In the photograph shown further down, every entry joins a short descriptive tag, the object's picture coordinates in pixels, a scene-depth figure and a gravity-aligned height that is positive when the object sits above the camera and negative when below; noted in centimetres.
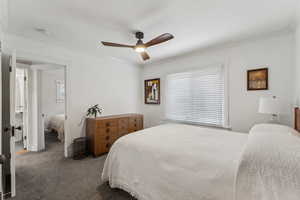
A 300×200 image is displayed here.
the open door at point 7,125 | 180 -37
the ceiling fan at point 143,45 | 189 +87
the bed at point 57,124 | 405 -79
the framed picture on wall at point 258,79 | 250 +36
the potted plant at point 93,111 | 327 -27
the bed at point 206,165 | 96 -62
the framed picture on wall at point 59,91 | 498 +35
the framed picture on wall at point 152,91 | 417 +26
